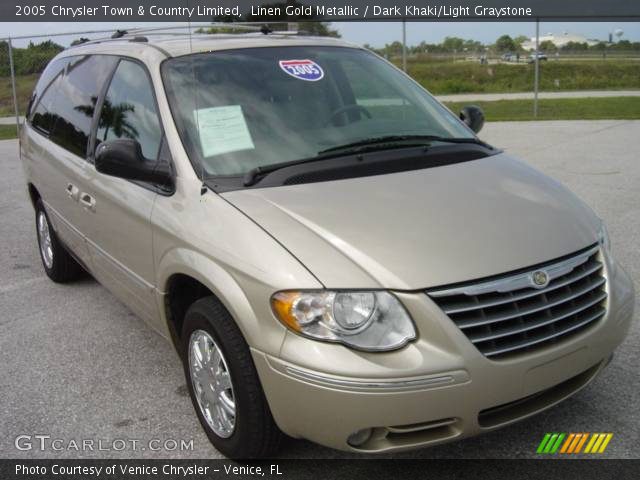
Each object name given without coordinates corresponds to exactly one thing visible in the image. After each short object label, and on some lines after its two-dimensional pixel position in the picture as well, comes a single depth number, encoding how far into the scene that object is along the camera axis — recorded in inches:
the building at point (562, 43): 1241.3
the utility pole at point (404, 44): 573.9
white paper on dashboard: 127.3
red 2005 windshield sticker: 148.0
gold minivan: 96.5
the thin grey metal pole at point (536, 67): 604.9
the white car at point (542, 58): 1252.2
